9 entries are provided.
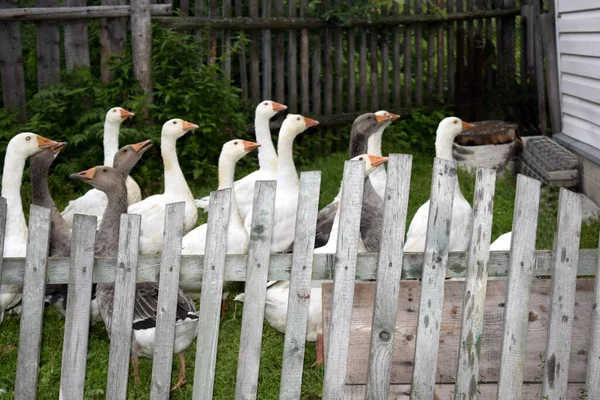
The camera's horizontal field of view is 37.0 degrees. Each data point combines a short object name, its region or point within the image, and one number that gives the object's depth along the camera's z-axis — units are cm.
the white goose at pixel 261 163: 856
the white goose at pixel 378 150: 809
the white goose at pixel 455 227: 662
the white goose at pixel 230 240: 678
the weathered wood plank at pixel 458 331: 457
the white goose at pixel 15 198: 644
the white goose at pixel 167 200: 755
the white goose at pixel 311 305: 582
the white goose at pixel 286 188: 748
